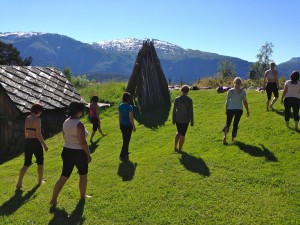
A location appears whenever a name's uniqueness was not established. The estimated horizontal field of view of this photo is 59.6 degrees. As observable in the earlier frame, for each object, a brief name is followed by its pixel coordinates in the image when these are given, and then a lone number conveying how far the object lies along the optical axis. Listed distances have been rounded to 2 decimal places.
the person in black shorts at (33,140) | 6.53
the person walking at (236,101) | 8.23
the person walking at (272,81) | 10.47
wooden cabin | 11.68
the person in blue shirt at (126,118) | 7.89
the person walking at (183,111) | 7.96
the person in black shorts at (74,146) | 5.40
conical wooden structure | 13.74
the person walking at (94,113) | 10.55
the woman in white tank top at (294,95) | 8.85
